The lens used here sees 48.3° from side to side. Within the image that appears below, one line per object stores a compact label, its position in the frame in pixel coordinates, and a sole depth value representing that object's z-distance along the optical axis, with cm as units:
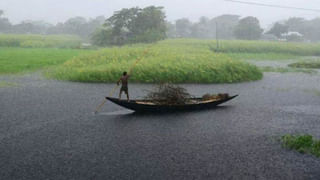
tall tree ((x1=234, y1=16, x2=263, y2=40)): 7275
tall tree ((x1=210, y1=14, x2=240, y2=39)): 8975
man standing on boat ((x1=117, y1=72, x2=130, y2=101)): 1418
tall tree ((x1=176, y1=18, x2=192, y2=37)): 9131
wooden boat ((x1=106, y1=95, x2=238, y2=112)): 1322
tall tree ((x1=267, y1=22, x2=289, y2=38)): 7539
